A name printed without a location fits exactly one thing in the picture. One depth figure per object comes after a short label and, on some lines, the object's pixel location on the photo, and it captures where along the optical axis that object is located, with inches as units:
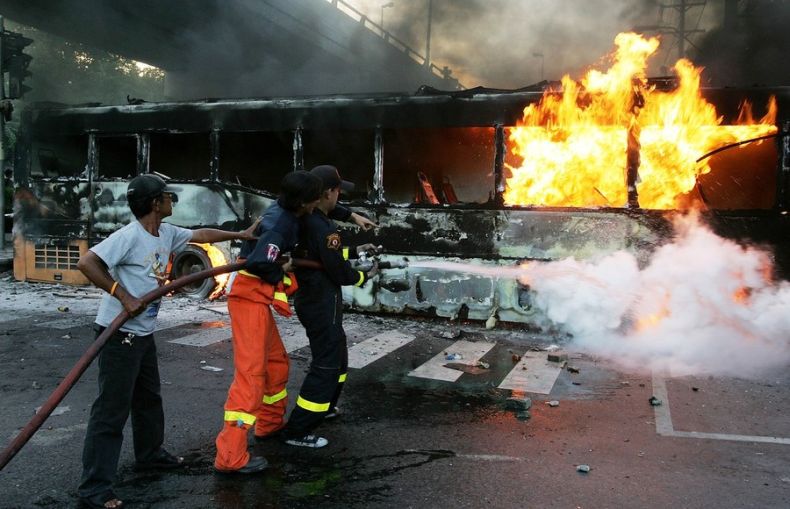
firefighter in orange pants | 148.6
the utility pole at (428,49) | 956.8
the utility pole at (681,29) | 1073.5
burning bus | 323.3
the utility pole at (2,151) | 466.3
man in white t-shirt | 129.7
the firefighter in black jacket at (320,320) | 167.6
